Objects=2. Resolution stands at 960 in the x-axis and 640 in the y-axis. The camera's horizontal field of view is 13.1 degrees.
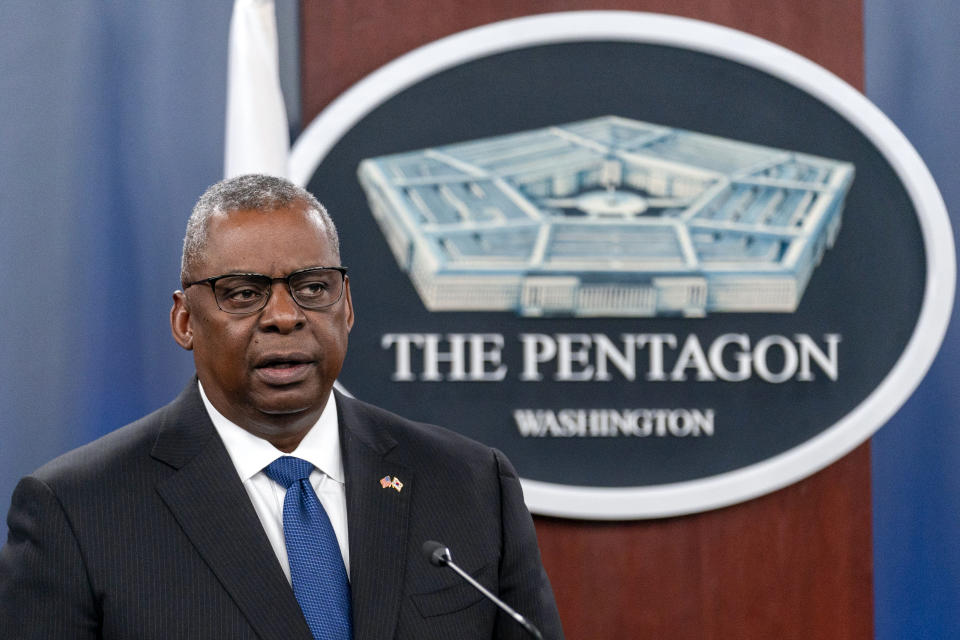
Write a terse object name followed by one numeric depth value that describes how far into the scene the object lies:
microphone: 3.53
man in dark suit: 3.57
